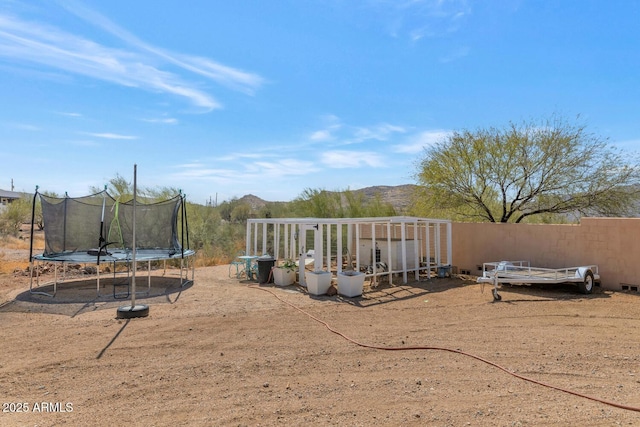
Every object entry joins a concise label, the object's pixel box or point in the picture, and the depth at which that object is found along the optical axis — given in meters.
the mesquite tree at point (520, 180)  11.96
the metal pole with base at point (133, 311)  6.66
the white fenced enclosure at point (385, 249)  9.55
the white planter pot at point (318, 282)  8.64
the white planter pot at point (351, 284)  8.35
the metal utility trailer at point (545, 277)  8.30
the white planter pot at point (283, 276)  9.89
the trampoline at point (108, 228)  9.68
